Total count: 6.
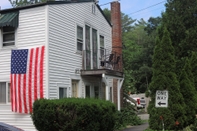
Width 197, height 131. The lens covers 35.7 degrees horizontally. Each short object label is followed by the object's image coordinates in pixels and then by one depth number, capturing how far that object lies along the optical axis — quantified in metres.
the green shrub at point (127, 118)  18.17
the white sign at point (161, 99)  10.96
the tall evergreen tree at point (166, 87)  12.13
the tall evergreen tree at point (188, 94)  13.91
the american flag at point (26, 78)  13.91
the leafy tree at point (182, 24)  27.98
